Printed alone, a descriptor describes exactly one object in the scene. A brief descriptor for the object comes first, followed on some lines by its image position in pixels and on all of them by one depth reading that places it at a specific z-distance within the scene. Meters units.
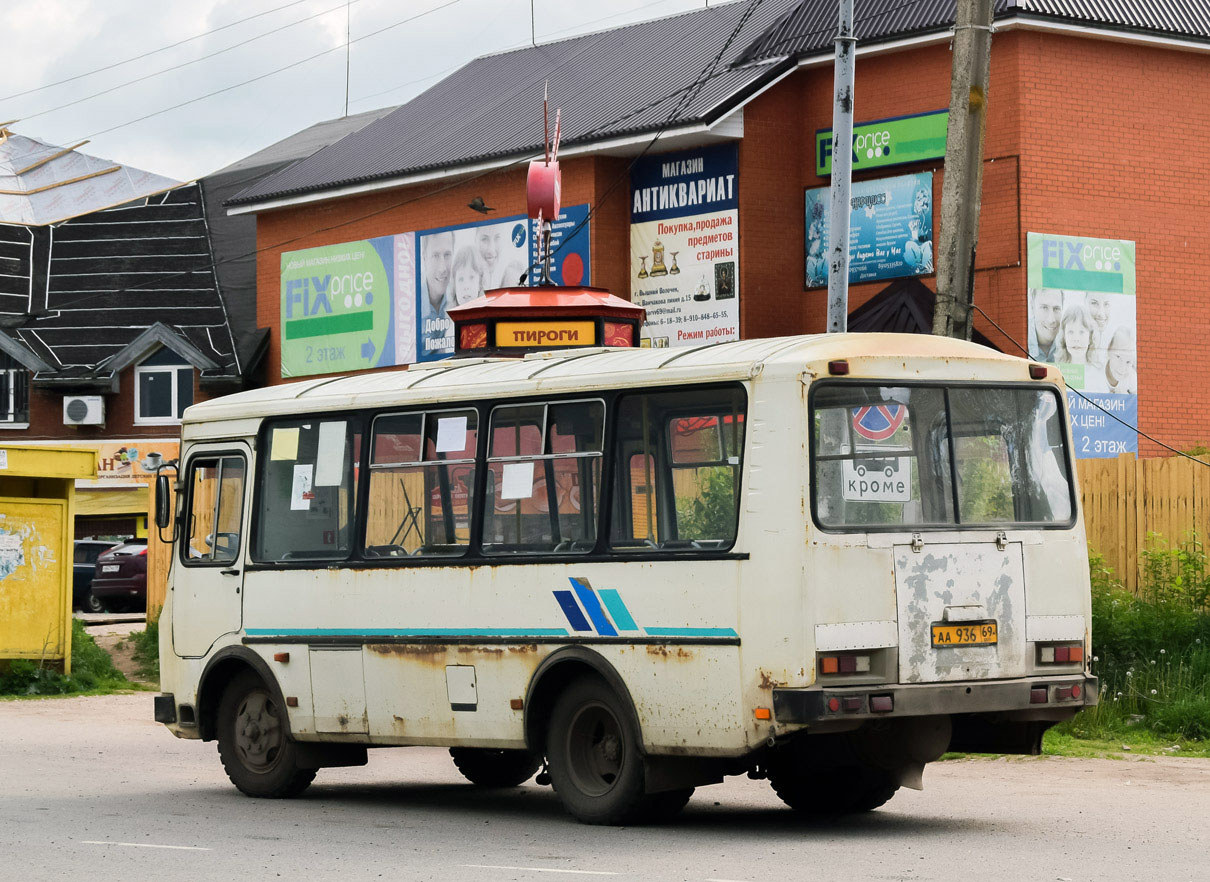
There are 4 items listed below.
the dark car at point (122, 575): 36.97
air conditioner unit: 44.88
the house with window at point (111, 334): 44.81
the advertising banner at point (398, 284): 32.50
